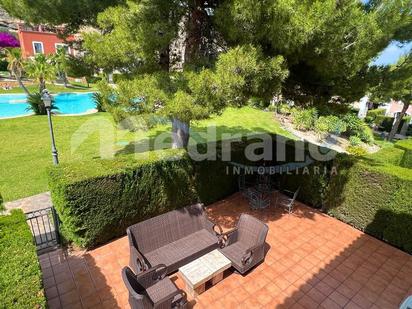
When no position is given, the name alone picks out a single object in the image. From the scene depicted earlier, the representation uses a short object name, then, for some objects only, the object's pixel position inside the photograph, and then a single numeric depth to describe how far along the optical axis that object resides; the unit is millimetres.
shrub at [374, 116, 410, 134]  24406
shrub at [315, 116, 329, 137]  16953
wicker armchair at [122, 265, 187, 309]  3628
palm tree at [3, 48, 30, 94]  22719
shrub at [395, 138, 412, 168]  9625
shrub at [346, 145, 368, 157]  13777
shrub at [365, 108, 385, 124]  24875
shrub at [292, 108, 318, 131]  17328
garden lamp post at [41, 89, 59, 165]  7096
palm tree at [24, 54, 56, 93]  19156
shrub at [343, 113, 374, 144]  17719
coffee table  4379
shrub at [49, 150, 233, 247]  5215
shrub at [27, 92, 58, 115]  17188
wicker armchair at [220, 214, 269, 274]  4891
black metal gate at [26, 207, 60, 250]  5676
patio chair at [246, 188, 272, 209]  7531
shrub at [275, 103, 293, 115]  21031
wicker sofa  4750
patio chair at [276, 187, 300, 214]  7285
